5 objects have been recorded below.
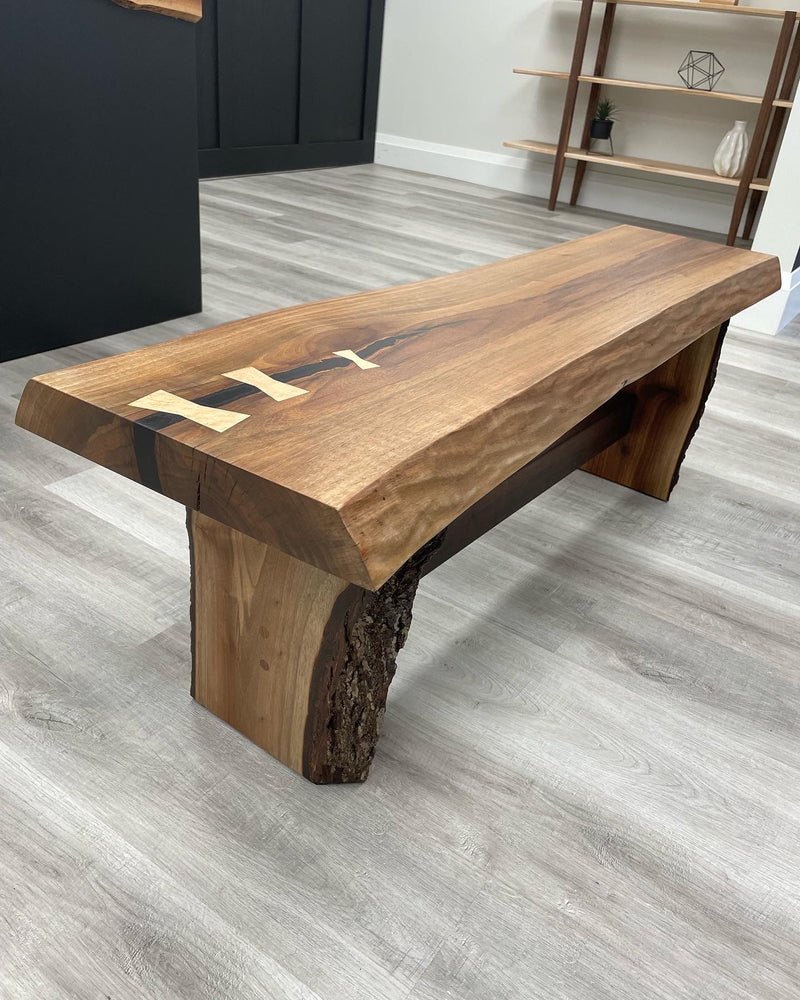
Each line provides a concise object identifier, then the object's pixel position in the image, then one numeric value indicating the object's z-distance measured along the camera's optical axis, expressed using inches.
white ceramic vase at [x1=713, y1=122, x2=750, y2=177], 149.1
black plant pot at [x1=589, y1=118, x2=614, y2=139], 162.6
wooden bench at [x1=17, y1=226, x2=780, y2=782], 28.5
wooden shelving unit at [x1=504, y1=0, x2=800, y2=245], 141.0
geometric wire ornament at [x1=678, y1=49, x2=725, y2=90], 155.9
